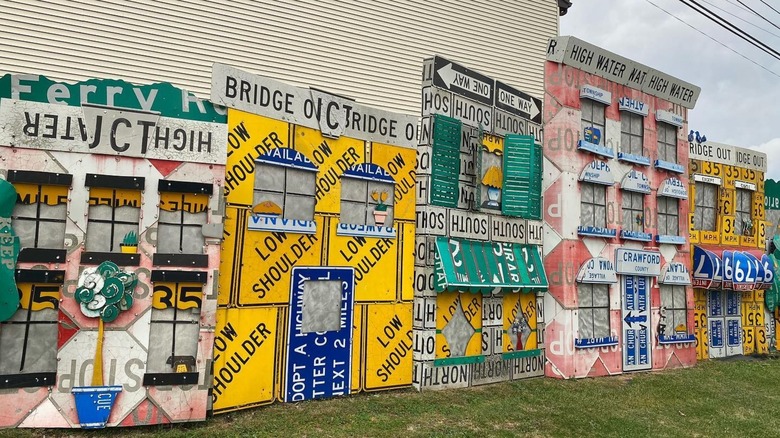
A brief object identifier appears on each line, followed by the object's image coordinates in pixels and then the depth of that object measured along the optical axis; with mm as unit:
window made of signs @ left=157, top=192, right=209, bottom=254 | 7469
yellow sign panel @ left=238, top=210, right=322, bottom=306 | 8281
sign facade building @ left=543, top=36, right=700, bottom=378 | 12266
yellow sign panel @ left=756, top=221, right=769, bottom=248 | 17125
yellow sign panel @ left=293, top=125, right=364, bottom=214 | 9109
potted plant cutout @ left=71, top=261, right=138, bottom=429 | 6746
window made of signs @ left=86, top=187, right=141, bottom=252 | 7113
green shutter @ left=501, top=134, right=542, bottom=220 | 11492
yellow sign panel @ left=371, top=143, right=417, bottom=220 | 10047
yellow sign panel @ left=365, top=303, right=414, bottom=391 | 9602
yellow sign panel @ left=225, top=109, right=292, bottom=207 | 8195
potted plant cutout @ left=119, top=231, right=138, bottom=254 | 7195
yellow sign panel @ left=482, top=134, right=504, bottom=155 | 11453
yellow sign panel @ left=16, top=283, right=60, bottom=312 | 6711
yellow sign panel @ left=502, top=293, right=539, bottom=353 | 11484
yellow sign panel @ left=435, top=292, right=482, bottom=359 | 10281
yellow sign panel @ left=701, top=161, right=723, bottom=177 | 16075
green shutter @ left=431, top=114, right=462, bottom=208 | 10438
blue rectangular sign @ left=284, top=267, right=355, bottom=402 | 8727
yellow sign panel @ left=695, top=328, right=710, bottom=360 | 15416
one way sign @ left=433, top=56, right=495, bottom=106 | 10516
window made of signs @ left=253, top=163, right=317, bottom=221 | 8586
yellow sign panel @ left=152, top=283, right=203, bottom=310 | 7305
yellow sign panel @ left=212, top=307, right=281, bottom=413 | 7897
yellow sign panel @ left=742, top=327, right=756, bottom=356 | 16438
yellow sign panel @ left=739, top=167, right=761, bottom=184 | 16906
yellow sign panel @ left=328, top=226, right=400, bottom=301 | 9391
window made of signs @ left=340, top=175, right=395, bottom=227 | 9609
